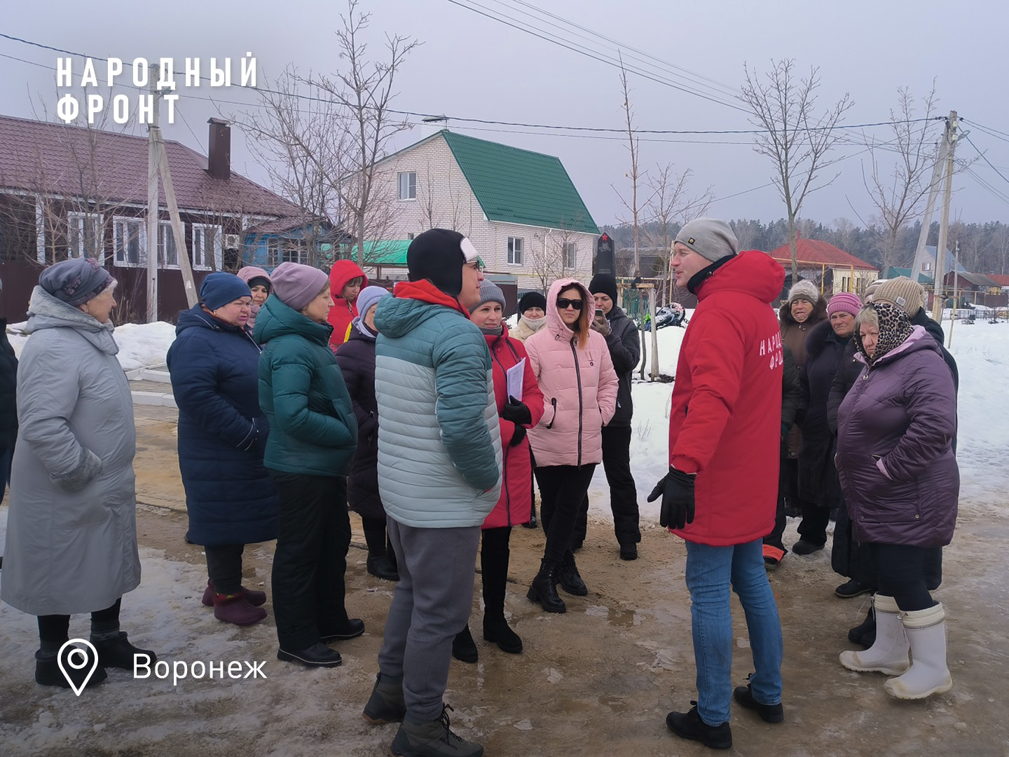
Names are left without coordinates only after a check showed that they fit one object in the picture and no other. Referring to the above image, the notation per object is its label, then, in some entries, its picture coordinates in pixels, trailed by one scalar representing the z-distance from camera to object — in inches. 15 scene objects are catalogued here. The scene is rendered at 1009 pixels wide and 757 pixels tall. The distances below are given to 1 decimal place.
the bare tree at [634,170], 458.9
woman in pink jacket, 176.1
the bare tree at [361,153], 386.9
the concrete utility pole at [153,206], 589.9
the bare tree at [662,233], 504.4
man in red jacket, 111.7
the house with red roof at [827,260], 1683.8
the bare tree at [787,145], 504.1
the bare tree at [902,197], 569.0
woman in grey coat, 126.9
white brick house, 1190.9
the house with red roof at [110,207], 689.0
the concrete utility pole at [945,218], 590.0
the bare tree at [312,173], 407.8
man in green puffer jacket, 108.7
